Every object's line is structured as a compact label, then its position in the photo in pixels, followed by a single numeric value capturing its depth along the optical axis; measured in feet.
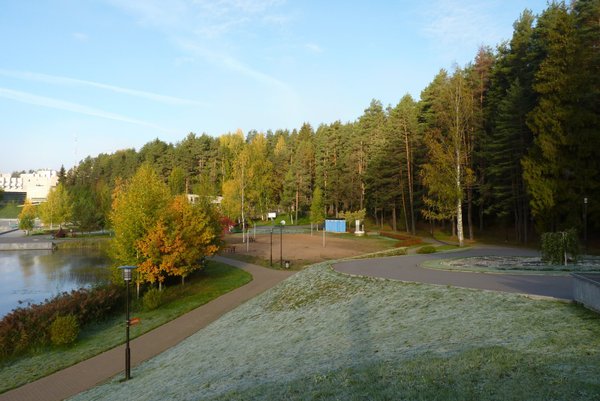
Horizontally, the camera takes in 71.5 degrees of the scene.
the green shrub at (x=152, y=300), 79.25
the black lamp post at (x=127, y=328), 45.60
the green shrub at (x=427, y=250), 106.83
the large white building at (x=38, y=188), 495.82
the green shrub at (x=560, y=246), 73.10
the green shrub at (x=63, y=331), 60.90
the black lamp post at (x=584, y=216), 91.64
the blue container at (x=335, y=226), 217.97
